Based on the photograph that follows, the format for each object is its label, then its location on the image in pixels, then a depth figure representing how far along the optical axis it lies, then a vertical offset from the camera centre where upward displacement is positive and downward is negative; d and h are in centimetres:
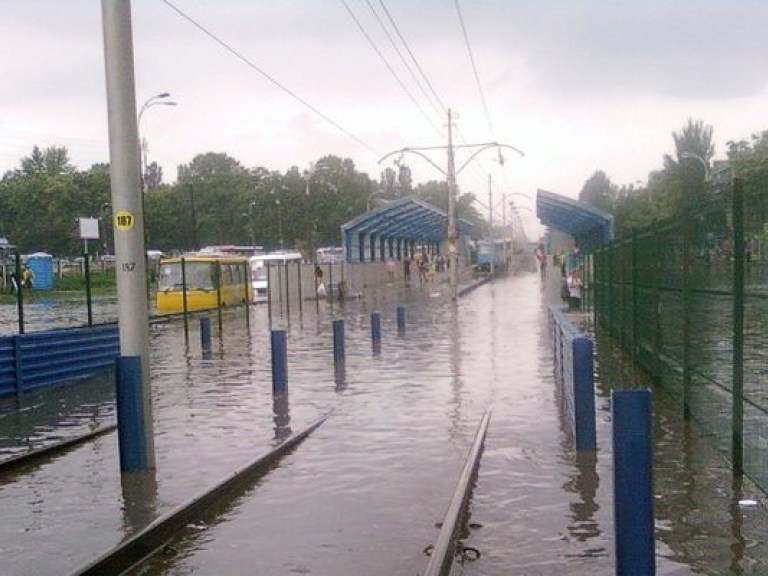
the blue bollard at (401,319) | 2525 -169
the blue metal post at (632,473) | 533 -122
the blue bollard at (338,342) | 1758 -156
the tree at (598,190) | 16212 +989
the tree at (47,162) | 12838 +1437
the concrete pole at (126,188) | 897 +66
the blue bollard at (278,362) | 1409 -148
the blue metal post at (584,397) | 938 -141
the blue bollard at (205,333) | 2197 -164
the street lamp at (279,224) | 9938 +315
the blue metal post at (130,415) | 900 -137
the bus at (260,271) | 5628 -84
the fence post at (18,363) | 1476 -141
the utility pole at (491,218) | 7938 +237
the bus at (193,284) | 3816 -95
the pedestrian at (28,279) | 4830 -65
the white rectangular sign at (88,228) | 2500 +87
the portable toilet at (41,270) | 6102 -31
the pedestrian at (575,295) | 3509 -174
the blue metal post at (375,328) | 2045 -153
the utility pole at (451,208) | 4232 +183
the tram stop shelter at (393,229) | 4731 +126
